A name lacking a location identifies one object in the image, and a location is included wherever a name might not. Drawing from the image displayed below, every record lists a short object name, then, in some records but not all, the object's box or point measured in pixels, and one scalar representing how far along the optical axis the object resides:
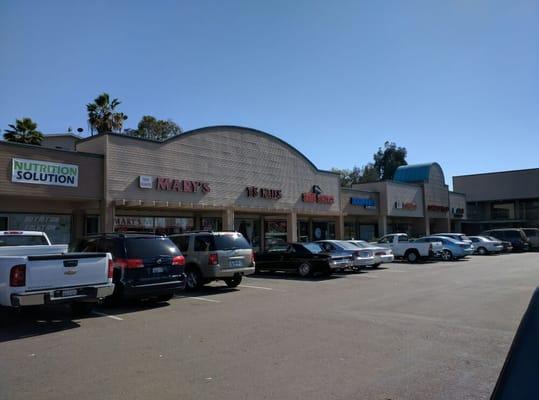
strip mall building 19.66
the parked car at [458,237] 31.86
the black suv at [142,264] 11.54
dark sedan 18.59
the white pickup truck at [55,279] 8.91
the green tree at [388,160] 84.12
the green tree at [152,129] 55.31
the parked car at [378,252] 21.64
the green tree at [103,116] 43.75
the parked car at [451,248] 28.58
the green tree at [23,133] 38.28
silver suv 14.95
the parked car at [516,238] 37.47
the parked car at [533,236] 39.22
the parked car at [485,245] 34.31
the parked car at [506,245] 36.48
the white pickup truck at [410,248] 27.17
